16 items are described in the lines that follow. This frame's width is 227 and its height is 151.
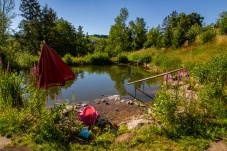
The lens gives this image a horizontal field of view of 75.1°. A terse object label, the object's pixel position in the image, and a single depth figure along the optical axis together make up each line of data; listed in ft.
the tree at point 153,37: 66.05
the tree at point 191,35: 53.20
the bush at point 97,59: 60.09
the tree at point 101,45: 118.41
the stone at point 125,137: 9.66
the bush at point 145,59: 55.03
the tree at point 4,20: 51.38
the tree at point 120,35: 87.59
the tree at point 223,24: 46.27
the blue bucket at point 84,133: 10.31
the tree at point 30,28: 84.51
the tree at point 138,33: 82.57
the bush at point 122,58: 62.36
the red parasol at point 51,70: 10.83
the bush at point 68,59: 55.58
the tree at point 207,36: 47.75
